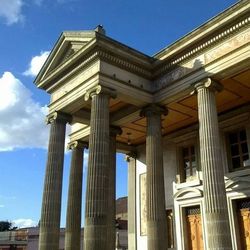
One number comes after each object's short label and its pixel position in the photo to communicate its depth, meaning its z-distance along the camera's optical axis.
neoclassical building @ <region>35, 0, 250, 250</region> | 12.60
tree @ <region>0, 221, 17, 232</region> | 70.12
